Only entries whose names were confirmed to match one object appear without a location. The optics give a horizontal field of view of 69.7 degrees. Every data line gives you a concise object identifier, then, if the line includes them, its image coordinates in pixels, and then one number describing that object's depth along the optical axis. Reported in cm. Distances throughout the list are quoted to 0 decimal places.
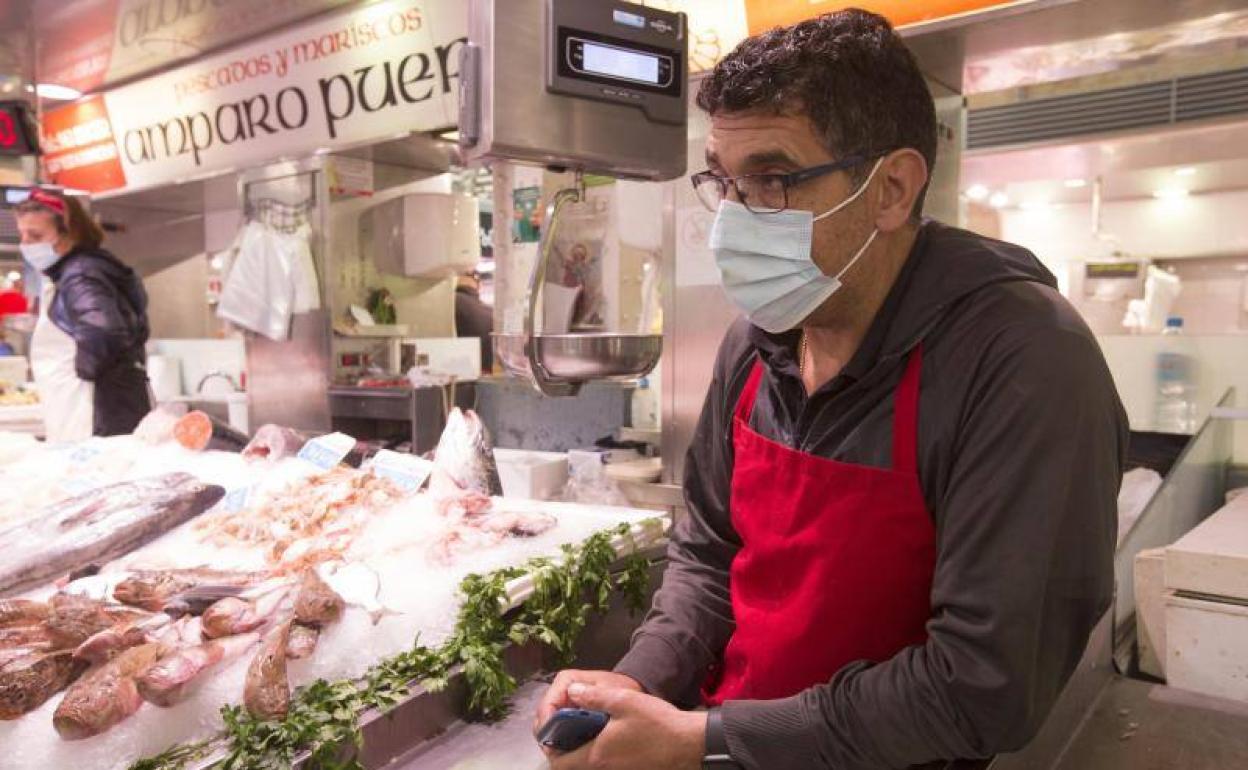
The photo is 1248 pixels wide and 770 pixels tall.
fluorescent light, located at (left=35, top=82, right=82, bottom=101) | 660
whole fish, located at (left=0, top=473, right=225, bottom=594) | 186
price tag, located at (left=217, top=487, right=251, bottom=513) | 226
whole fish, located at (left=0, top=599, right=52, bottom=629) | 157
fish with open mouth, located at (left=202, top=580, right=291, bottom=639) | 150
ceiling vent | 527
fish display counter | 129
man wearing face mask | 109
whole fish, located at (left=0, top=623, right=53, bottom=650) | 145
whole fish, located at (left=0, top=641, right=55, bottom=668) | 135
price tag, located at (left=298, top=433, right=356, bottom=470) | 248
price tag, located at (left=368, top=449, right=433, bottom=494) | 229
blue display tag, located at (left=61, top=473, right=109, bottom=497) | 239
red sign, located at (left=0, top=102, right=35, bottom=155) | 645
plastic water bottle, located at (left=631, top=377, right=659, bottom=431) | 398
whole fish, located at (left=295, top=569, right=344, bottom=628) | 152
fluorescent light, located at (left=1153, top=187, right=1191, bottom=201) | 875
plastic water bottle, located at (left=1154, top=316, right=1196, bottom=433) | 310
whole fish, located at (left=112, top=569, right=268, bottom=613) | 163
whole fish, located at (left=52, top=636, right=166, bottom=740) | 123
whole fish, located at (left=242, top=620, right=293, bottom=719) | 130
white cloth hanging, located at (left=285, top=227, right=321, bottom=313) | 485
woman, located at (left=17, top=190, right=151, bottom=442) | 426
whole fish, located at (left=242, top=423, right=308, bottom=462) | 267
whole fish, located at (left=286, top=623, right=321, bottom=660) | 143
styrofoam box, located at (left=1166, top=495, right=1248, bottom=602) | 170
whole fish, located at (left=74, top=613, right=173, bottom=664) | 141
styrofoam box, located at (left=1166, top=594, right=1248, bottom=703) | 171
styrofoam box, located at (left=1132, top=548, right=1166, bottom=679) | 186
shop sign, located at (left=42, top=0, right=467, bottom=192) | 434
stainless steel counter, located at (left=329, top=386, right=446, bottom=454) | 421
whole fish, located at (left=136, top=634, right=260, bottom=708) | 130
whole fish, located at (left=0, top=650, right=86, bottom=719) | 128
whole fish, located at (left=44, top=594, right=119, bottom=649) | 146
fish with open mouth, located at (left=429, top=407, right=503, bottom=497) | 226
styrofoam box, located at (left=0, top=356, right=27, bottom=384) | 614
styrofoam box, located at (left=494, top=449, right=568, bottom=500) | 276
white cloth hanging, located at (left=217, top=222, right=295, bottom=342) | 487
